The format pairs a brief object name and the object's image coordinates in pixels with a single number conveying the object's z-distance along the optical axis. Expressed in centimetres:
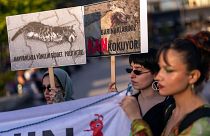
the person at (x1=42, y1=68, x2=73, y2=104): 377
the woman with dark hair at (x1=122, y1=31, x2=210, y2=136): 236
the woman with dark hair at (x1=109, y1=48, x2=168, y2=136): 295
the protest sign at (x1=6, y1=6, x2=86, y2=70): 362
